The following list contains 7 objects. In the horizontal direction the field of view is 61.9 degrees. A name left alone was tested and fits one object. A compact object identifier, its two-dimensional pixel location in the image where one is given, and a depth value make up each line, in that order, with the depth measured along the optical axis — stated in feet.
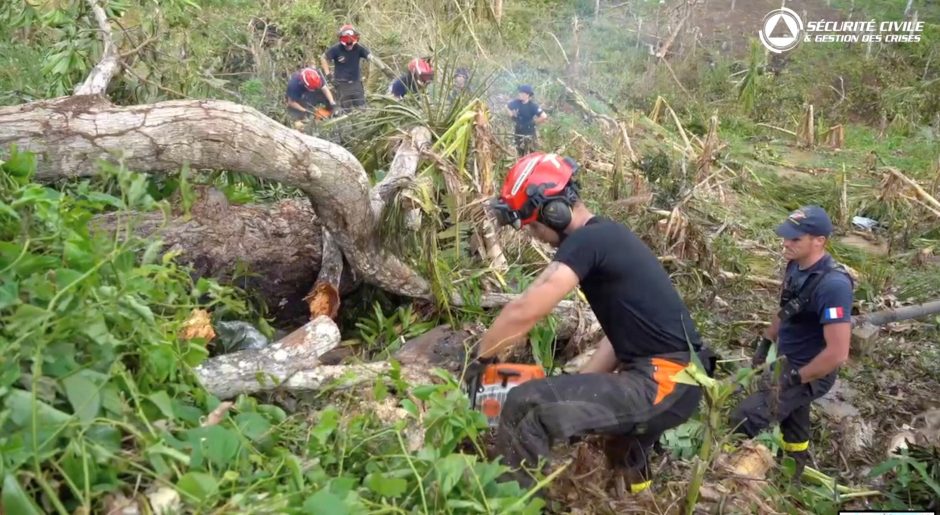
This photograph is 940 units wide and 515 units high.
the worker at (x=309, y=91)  26.53
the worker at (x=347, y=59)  30.35
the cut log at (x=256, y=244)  12.76
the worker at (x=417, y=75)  20.37
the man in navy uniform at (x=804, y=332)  11.93
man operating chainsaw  9.37
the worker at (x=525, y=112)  28.45
